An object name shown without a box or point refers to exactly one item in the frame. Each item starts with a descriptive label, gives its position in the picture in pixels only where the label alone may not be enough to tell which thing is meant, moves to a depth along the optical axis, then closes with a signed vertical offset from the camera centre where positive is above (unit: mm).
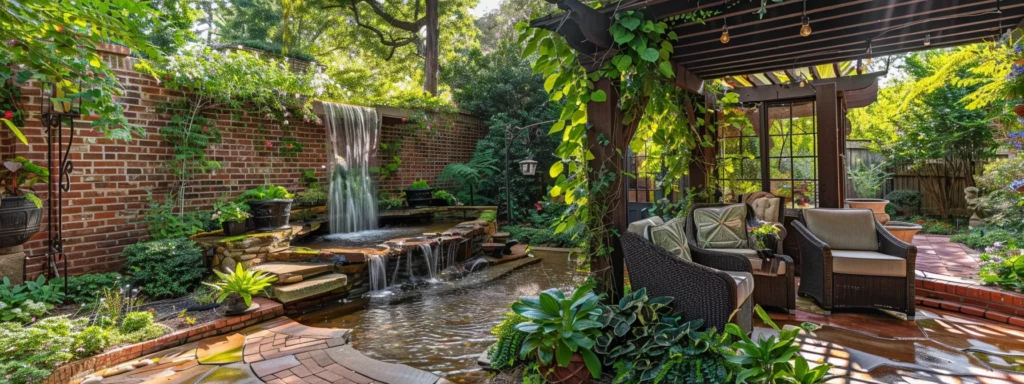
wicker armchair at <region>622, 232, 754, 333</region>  2521 -520
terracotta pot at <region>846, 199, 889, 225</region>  5743 -212
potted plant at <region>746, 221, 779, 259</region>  3678 -400
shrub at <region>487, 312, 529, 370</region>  2658 -867
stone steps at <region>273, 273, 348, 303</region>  4082 -822
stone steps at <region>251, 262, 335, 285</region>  4284 -693
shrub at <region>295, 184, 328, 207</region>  6746 -21
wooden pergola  2654 +999
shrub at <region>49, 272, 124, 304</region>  4029 -750
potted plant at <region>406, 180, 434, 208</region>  8281 -34
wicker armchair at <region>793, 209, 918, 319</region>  3457 -626
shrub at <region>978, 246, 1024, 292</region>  3625 -668
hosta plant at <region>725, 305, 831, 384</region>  2037 -758
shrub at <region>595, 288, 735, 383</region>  2277 -788
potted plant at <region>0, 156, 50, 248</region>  3682 -16
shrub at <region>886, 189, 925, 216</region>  9117 -266
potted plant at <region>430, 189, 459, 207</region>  8695 -94
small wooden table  3600 -755
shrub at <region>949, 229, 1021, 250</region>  5709 -653
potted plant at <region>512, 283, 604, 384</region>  2332 -724
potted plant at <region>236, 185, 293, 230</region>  5184 -158
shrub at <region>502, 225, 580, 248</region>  7676 -742
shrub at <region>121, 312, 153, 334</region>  3287 -863
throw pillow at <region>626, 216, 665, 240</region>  2987 -232
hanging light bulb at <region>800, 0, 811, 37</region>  2638 +902
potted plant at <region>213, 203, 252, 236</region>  4945 -230
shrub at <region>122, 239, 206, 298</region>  4223 -627
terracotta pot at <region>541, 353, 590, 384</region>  2367 -899
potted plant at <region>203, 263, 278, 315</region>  3717 -742
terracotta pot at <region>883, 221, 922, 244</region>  4785 -440
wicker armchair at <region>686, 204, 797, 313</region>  3578 -731
